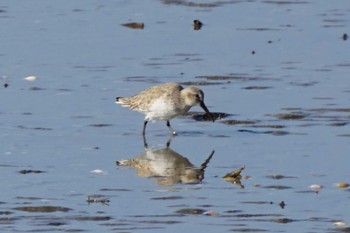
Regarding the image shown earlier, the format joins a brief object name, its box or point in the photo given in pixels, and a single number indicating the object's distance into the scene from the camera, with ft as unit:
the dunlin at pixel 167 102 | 52.85
